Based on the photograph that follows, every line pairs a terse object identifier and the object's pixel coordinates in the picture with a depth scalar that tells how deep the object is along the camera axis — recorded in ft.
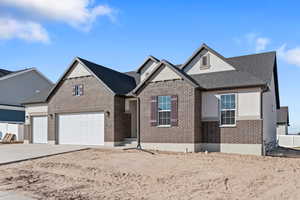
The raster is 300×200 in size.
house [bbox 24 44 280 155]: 49.90
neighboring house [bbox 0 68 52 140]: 103.35
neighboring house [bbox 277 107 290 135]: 119.21
